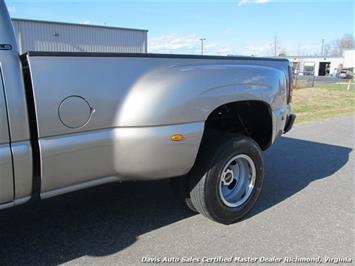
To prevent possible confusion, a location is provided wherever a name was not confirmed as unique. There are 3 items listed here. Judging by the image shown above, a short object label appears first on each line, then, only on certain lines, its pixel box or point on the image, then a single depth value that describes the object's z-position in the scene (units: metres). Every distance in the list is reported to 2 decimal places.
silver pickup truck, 2.28
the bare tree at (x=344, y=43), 111.12
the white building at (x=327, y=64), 72.12
